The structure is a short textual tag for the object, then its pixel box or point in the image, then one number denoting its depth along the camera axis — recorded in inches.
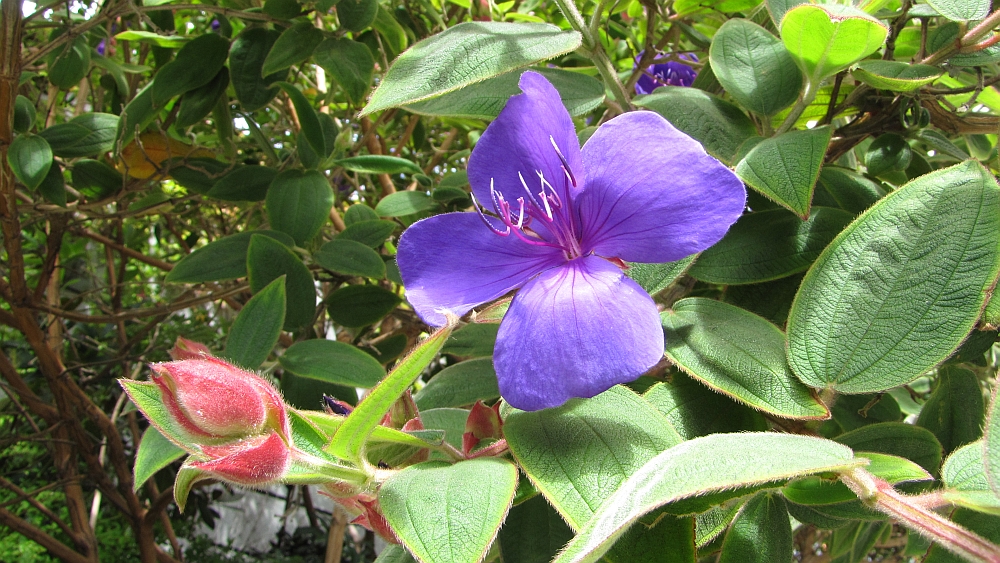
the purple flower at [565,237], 12.2
